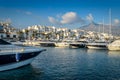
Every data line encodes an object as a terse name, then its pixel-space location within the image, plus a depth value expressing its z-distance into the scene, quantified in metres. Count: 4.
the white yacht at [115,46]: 35.29
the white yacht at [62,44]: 47.42
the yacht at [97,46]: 40.90
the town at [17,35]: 63.17
